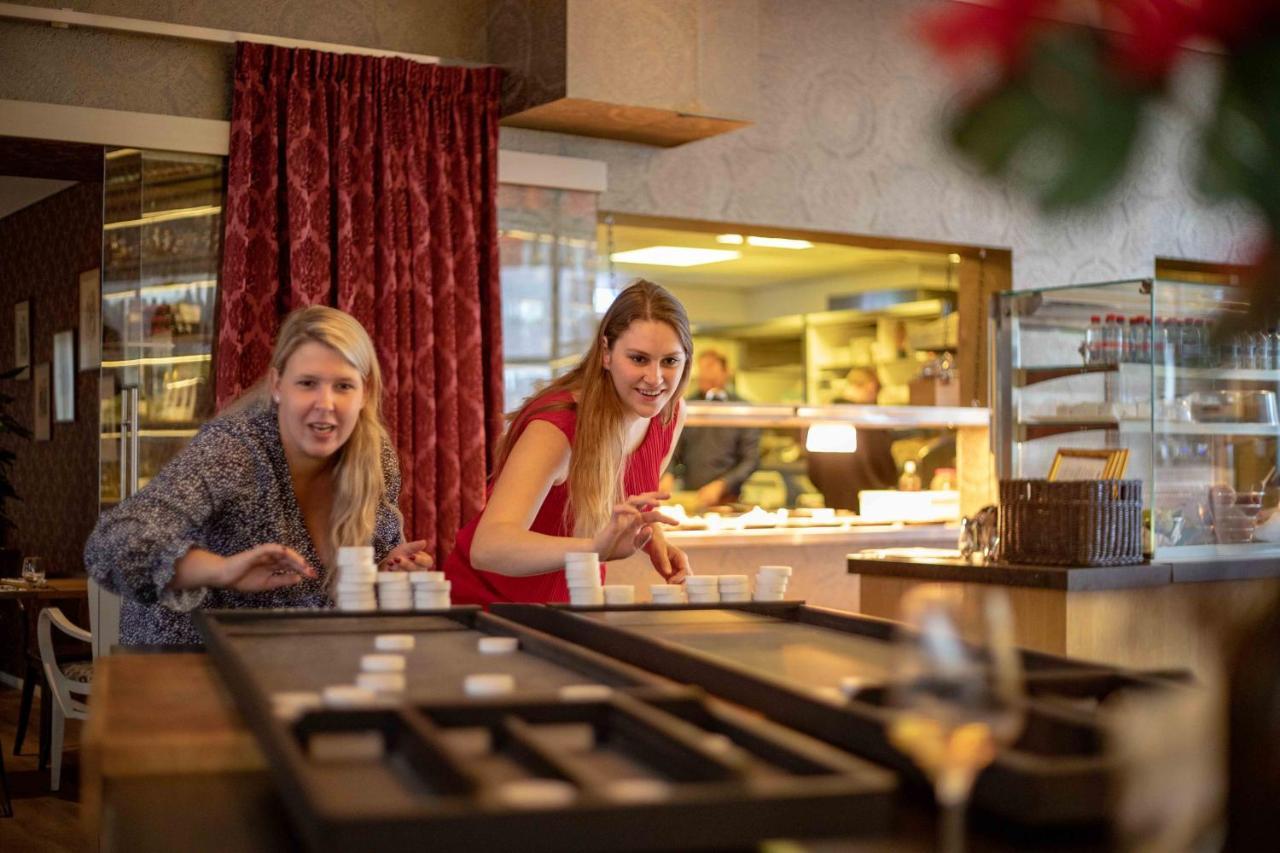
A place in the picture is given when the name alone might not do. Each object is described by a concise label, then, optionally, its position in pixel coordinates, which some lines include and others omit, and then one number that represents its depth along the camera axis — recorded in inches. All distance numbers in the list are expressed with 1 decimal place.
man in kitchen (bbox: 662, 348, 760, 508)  293.9
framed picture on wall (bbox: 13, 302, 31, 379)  358.6
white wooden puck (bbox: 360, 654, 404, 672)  67.9
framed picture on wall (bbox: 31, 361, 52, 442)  346.0
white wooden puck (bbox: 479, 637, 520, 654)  78.0
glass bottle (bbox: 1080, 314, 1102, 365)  189.9
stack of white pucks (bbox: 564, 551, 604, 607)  98.8
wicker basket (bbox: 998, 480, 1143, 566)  159.0
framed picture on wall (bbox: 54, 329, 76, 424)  328.5
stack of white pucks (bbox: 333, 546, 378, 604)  95.0
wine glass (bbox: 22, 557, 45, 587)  274.1
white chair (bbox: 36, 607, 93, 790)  219.5
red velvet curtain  191.0
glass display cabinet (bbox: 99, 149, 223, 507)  187.3
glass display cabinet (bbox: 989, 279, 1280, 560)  177.9
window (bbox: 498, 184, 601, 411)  212.7
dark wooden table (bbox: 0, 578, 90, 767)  236.7
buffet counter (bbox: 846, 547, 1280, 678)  155.9
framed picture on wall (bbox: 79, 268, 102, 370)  309.7
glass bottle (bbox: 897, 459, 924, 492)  260.1
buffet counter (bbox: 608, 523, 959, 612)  219.5
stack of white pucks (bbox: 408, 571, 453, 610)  96.5
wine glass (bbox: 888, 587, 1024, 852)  42.1
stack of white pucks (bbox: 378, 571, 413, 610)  95.7
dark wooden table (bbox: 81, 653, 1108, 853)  48.8
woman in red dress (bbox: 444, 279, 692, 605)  118.3
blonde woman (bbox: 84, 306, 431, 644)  100.4
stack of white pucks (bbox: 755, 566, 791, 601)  103.0
